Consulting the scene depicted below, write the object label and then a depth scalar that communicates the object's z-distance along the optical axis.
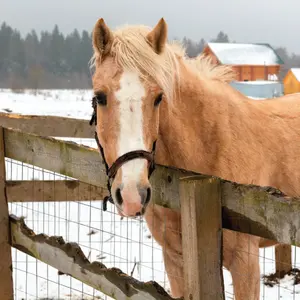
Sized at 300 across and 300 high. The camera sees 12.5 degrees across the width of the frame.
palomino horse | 4.85
